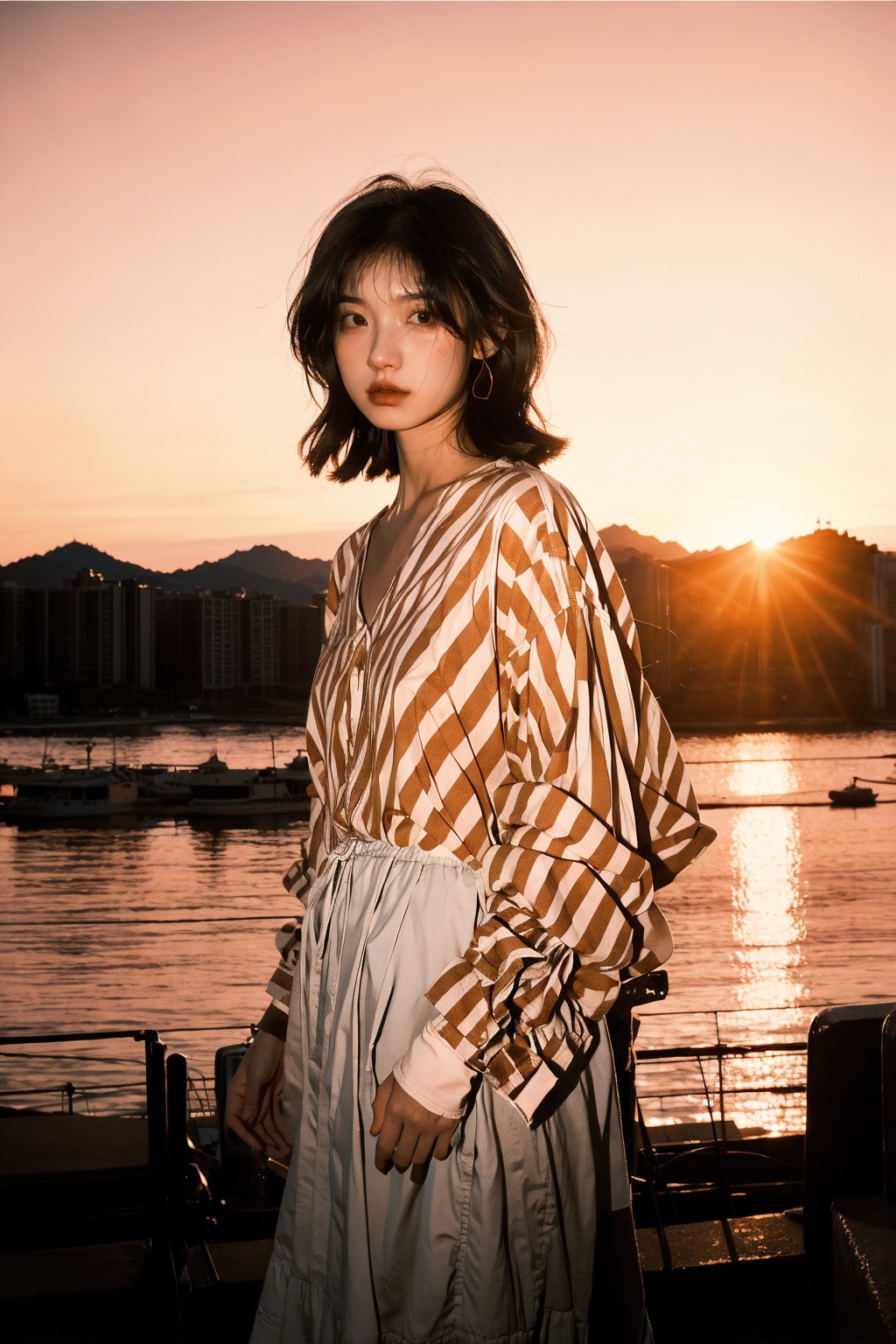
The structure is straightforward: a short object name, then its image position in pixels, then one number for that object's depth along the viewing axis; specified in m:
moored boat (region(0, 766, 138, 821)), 46.97
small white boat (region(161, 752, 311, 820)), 46.47
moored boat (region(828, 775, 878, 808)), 47.28
